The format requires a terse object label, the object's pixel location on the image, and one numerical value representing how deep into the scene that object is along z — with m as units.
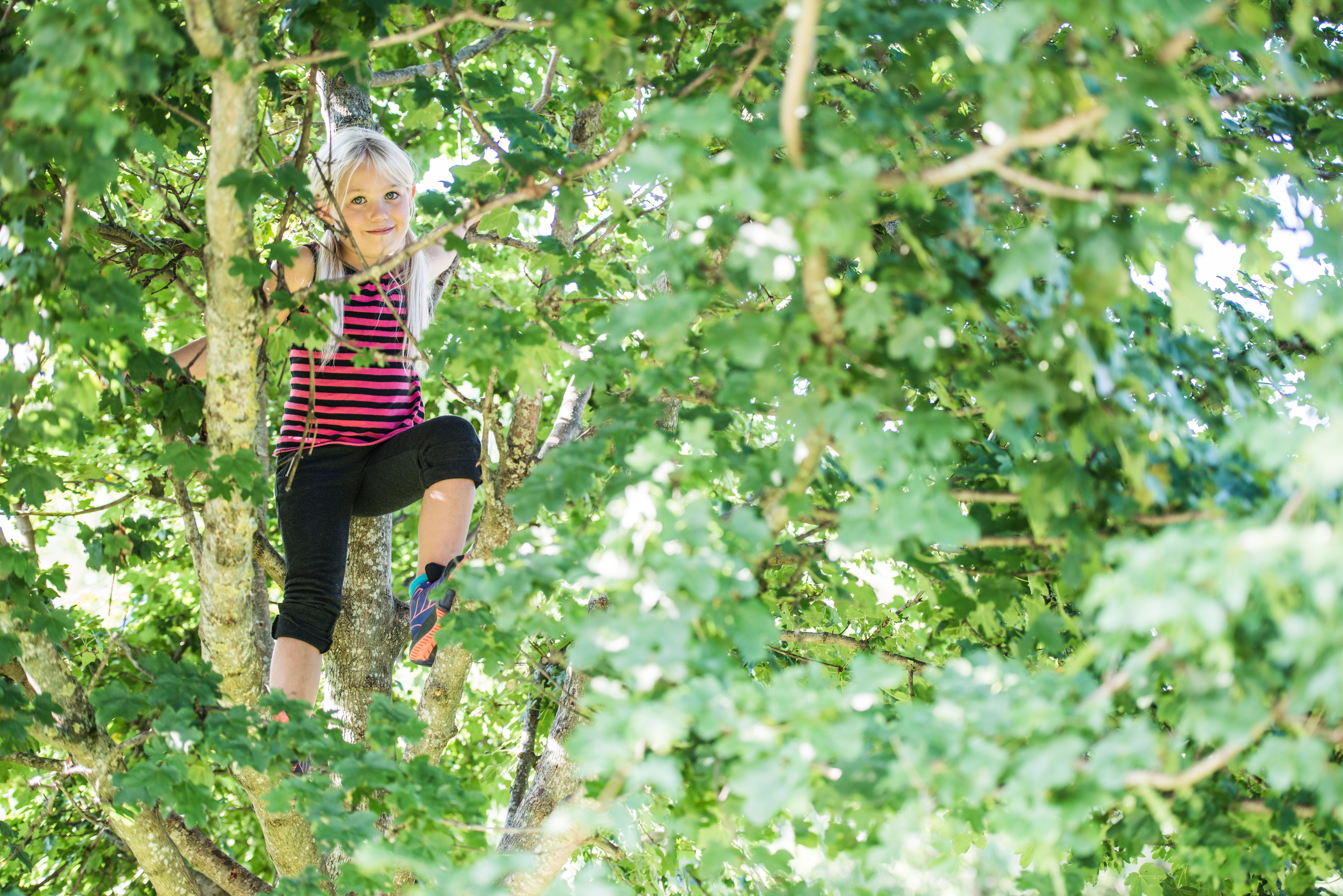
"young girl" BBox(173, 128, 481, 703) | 6.05
